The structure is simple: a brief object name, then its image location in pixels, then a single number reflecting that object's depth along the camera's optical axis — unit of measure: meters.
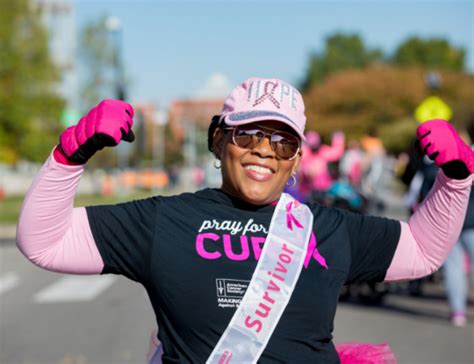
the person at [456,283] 7.95
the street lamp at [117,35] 26.75
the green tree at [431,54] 91.19
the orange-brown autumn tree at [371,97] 70.69
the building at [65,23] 40.33
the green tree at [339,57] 98.88
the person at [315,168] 11.30
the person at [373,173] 11.84
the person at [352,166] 11.72
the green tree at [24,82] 24.38
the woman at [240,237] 2.44
